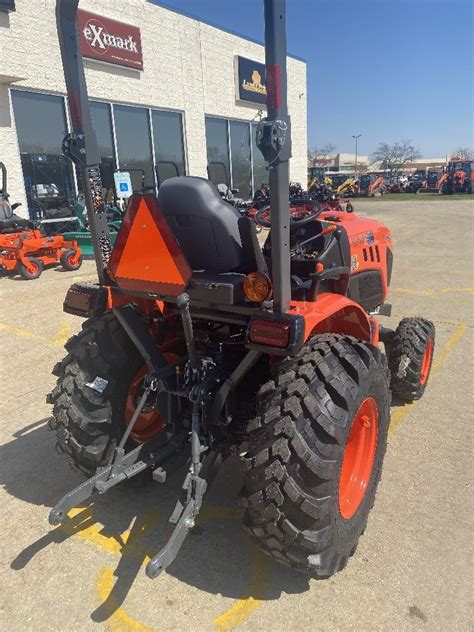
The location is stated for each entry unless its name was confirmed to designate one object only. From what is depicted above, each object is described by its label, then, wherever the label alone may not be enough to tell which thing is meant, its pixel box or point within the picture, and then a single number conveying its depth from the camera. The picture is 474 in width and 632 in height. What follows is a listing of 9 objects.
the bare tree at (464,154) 98.68
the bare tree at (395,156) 86.12
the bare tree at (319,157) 81.99
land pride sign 16.59
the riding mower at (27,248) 8.39
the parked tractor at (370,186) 34.06
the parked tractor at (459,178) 30.12
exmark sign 11.48
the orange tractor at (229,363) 1.90
